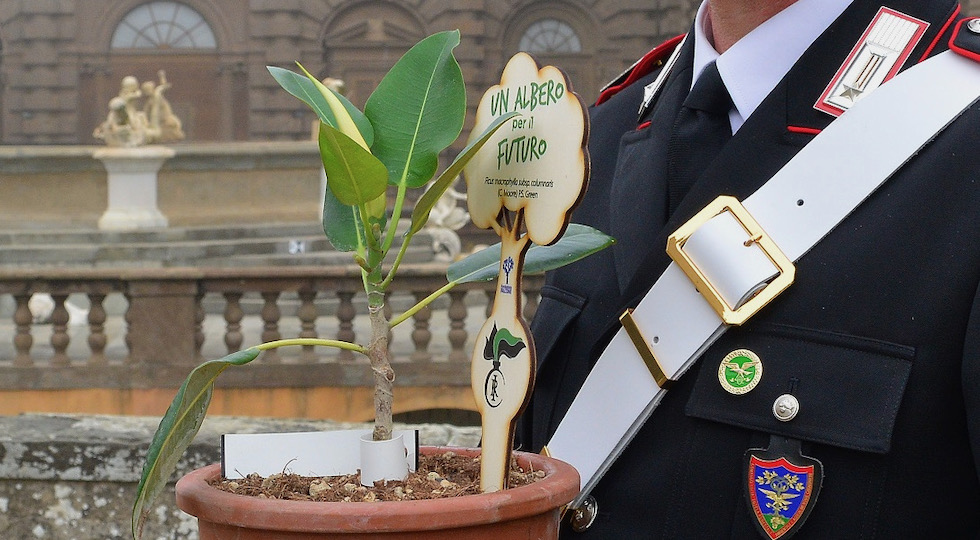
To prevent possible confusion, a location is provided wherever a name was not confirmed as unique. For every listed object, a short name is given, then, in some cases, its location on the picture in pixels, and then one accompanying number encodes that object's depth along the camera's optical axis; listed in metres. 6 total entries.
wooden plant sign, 0.95
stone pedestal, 10.94
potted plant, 0.92
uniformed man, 1.12
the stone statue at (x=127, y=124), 10.92
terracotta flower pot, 0.87
